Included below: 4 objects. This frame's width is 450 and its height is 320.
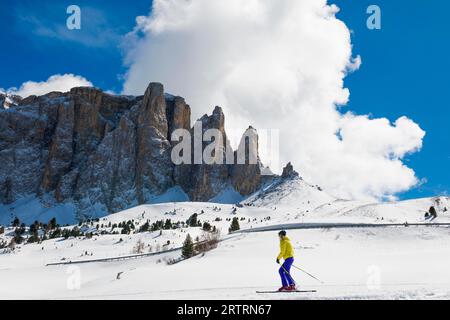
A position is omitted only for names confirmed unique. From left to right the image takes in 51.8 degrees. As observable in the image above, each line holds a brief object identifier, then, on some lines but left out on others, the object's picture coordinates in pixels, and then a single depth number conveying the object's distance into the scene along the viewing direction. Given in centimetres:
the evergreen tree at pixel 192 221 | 13925
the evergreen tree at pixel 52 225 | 14804
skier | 1541
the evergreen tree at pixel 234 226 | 8988
